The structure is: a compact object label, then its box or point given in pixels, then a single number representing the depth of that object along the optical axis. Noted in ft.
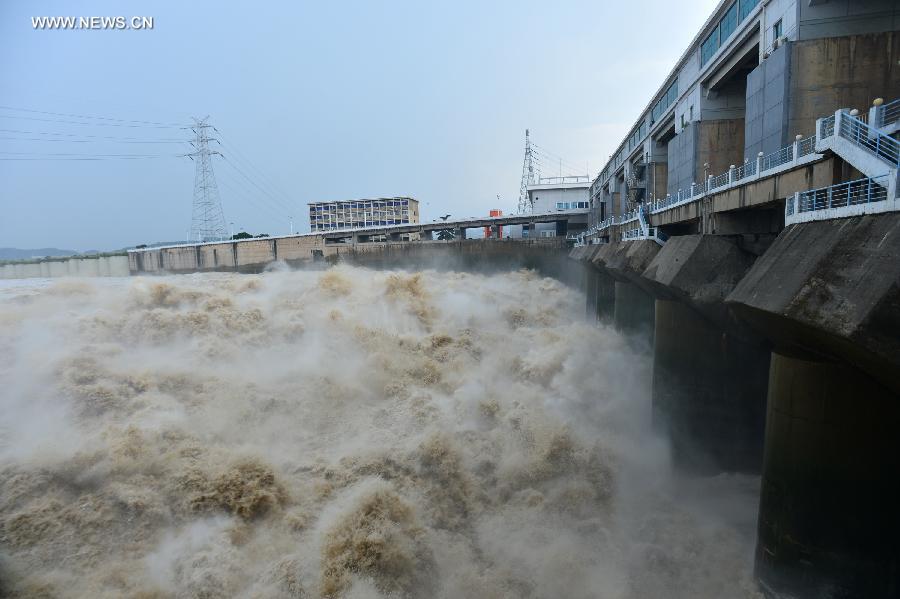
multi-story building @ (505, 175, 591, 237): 220.84
